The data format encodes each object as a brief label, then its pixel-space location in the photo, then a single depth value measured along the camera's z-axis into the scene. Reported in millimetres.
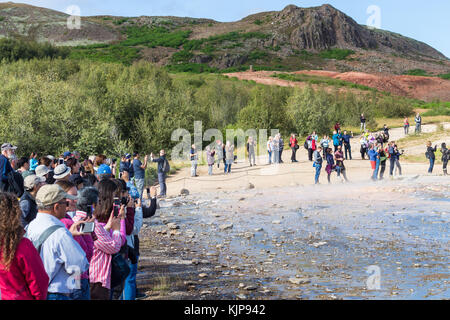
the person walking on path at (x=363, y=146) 30562
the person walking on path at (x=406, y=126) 40859
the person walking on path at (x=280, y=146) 29641
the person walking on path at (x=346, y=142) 29812
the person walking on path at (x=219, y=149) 27828
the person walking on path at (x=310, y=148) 30131
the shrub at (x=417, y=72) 114450
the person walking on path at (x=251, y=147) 29516
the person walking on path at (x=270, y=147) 29412
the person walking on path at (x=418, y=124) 40562
